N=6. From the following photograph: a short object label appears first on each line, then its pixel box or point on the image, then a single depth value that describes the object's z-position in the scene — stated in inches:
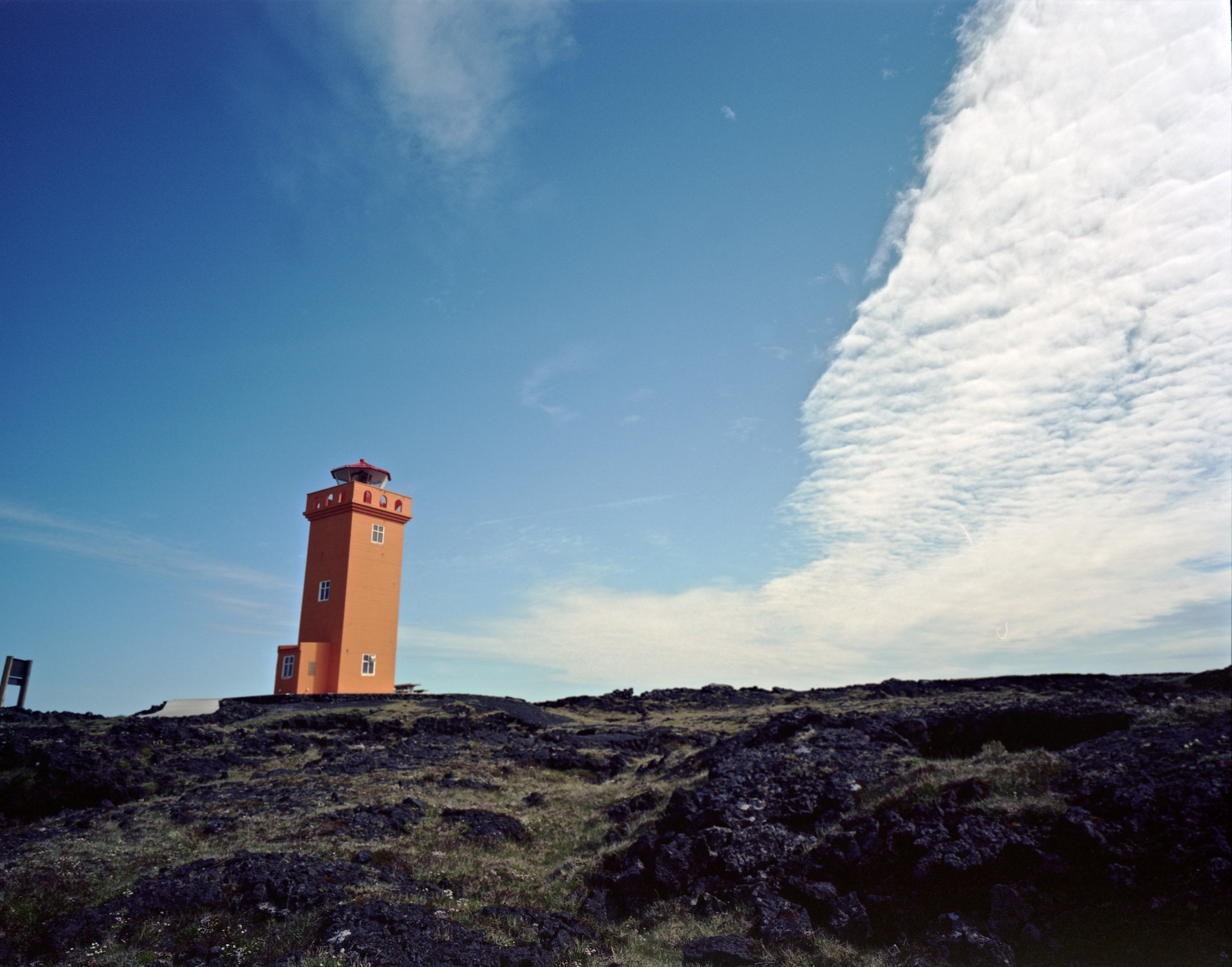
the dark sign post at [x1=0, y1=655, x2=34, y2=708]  1200.8
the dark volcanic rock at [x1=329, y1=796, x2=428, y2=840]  645.9
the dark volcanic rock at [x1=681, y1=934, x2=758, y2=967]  412.2
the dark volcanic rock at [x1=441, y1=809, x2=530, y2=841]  671.8
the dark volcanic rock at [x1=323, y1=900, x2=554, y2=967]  393.7
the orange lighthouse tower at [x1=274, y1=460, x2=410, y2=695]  1707.7
